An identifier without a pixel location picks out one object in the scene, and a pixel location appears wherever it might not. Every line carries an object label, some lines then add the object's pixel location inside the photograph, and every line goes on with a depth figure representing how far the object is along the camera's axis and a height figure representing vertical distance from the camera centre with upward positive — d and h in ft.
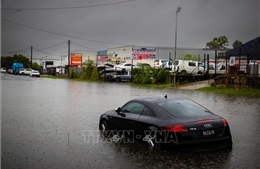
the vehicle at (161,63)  164.94 +4.93
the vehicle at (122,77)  155.49 -1.67
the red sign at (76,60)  278.87 +9.96
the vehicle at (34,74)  226.95 -1.00
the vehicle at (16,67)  285.88 +4.18
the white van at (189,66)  147.29 +3.32
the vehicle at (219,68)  149.02 +2.59
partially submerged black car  26.35 -3.94
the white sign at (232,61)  109.66 +4.08
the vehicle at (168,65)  148.25 +3.68
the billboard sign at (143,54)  246.88 +13.77
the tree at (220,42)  423.64 +38.33
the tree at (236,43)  414.19 +36.51
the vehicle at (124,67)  170.42 +3.00
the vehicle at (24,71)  262.88 +0.95
